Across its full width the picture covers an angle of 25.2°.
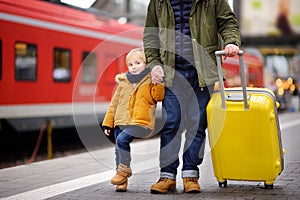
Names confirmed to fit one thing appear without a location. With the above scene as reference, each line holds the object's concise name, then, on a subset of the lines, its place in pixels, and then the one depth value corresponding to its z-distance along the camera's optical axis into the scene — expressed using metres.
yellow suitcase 5.56
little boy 5.92
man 5.80
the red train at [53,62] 12.90
